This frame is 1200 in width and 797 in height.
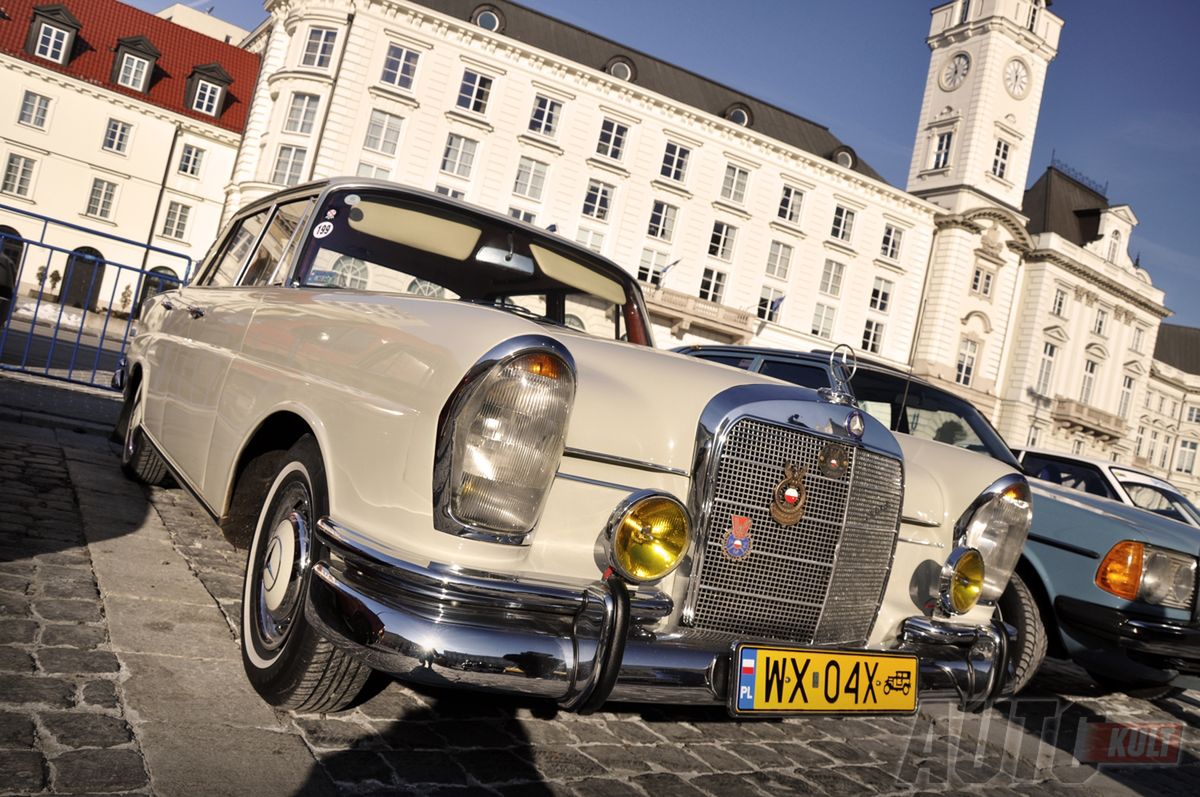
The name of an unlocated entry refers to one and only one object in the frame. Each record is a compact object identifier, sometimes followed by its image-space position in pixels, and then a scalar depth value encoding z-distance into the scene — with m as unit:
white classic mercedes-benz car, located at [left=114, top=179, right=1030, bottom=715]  2.06
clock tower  42.31
